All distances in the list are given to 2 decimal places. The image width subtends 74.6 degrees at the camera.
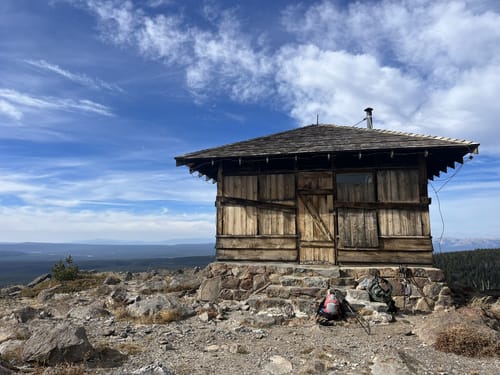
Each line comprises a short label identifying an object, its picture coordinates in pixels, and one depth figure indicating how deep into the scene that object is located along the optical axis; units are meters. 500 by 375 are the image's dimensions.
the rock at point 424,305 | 9.99
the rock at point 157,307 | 9.66
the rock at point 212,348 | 7.09
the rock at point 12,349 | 6.41
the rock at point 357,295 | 9.98
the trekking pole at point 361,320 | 8.45
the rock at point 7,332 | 7.61
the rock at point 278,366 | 5.98
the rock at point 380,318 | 9.08
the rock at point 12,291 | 15.96
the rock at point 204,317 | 9.45
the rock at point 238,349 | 6.91
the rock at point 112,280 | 16.14
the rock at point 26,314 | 9.73
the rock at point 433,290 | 10.11
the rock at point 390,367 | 5.74
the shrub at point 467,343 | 6.64
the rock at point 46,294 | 13.63
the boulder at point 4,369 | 5.16
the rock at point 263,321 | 9.08
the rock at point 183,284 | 13.22
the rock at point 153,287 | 13.16
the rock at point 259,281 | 11.31
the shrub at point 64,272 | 17.34
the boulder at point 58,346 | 6.04
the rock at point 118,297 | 11.41
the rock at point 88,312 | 9.78
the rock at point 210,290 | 11.52
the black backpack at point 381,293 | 9.84
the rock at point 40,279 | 18.42
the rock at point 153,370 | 5.04
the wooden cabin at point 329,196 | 10.93
